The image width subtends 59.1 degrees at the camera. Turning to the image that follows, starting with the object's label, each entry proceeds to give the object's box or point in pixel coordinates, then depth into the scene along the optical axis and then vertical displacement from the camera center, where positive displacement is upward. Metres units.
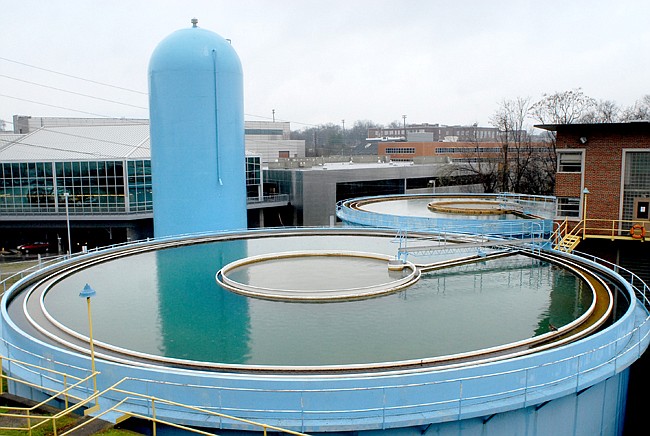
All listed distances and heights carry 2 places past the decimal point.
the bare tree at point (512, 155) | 49.59 +0.44
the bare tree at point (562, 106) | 51.00 +4.77
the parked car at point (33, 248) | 43.75 -6.18
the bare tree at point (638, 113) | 57.66 +4.77
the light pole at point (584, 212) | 22.62 -2.17
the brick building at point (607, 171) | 22.59 -0.53
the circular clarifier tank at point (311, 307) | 11.94 -3.76
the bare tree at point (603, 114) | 53.97 +4.48
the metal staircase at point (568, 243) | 22.30 -3.32
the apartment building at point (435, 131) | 145.88 +8.03
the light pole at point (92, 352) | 9.89 -2.78
